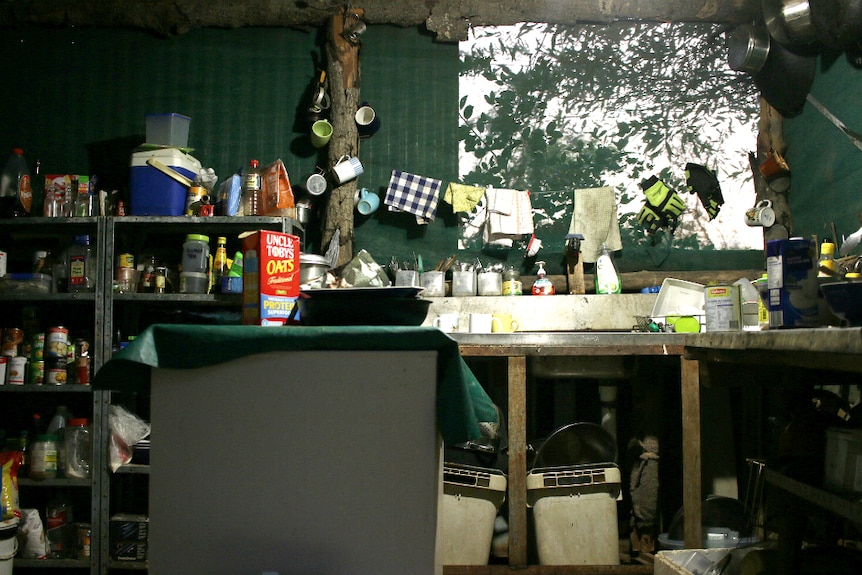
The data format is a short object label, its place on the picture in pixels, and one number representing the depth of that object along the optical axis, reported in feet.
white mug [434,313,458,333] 12.97
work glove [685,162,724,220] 13.70
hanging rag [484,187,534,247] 13.70
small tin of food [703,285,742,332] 8.11
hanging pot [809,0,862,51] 10.61
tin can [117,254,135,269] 12.55
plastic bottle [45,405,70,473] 12.23
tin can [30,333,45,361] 12.34
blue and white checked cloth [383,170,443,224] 13.84
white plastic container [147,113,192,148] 13.08
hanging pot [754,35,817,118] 12.66
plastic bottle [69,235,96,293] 12.49
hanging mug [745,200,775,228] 13.32
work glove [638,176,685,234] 13.62
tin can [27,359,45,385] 12.27
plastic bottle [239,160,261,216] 12.88
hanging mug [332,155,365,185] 13.62
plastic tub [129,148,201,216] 12.57
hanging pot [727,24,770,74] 13.01
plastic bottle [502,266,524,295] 13.33
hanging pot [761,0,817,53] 11.94
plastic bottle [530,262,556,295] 13.34
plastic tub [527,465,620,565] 10.75
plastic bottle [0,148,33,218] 12.82
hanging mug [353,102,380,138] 13.96
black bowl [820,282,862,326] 5.02
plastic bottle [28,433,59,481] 11.90
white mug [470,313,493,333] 12.73
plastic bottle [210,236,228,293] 12.55
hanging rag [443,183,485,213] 13.88
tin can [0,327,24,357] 12.26
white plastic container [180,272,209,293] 12.39
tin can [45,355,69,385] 12.19
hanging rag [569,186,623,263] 13.74
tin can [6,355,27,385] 12.16
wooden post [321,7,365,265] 13.69
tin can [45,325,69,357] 12.24
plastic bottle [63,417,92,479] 12.17
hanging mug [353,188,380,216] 13.87
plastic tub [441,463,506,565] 10.74
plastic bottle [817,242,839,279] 7.07
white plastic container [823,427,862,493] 5.94
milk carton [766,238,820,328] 6.05
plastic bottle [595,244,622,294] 13.28
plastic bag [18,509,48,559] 11.71
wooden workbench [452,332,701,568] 10.36
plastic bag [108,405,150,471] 11.78
